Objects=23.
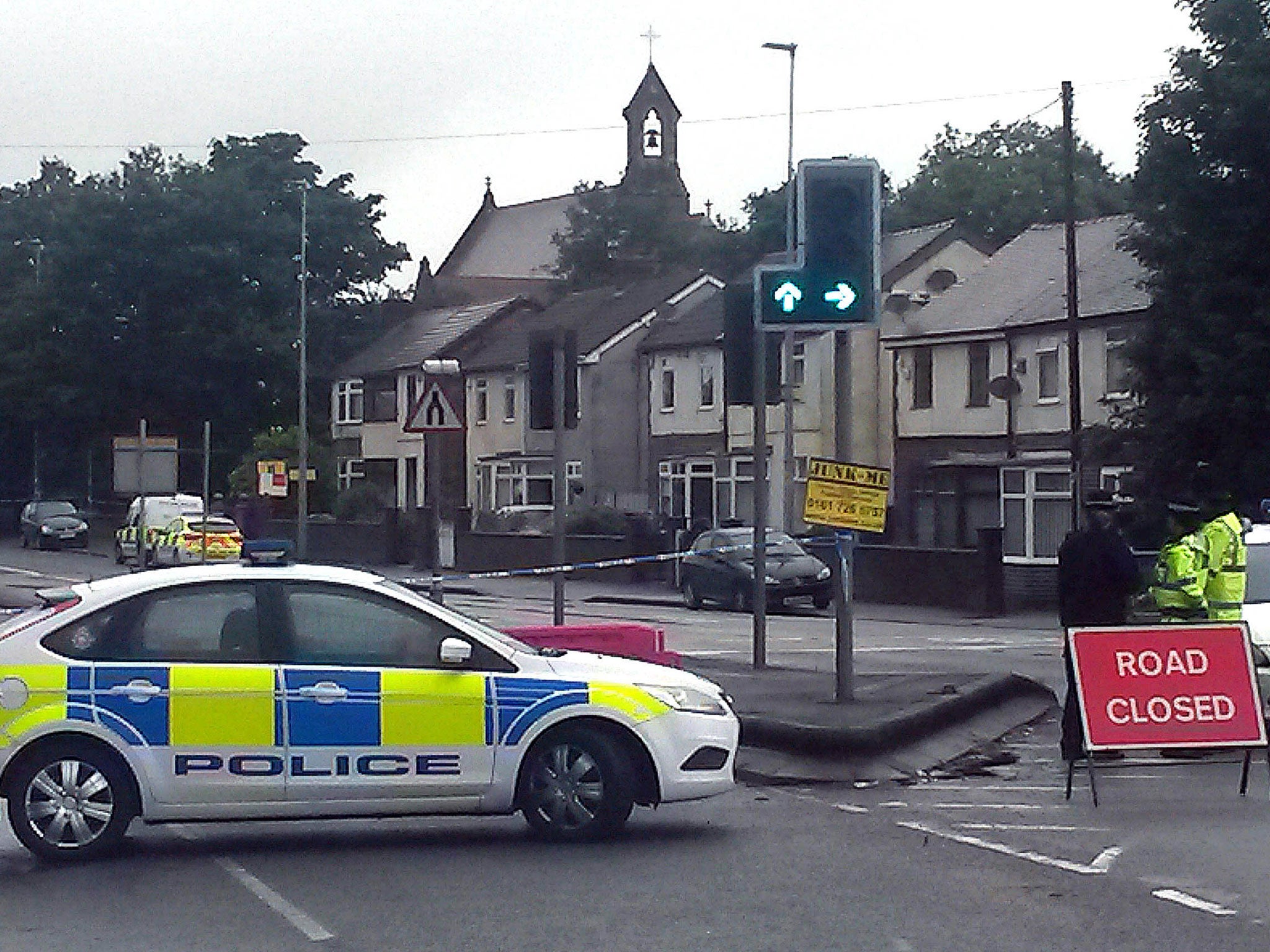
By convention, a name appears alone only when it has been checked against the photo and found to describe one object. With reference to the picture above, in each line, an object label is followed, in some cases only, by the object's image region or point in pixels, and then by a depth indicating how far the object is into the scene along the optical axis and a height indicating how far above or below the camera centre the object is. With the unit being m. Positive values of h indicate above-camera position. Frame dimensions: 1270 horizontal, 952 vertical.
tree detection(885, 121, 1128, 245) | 82.00 +11.88
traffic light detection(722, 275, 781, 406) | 19.02 +1.31
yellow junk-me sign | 15.69 -0.02
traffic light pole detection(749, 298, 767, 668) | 19.31 -0.10
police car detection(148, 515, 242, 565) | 46.19 -0.96
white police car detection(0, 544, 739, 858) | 10.36 -1.08
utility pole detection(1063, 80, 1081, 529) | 36.72 +2.82
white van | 51.38 -0.34
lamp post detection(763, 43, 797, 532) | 17.81 +1.27
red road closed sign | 12.55 -1.16
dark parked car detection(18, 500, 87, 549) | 65.38 -0.83
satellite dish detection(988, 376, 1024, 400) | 47.31 +2.30
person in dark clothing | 14.34 -0.58
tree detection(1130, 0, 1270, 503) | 34.03 +3.90
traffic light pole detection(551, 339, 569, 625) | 19.81 +0.34
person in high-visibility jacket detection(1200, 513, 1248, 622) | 14.73 -0.53
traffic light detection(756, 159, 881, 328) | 15.01 +1.68
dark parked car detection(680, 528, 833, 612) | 38.00 -1.43
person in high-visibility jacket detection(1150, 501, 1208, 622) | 14.59 -0.57
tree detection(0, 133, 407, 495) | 73.06 +6.30
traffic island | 13.88 -1.63
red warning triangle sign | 18.64 +0.72
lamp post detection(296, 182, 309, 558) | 44.57 +1.72
